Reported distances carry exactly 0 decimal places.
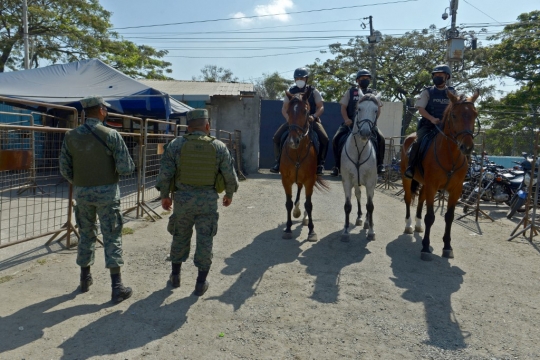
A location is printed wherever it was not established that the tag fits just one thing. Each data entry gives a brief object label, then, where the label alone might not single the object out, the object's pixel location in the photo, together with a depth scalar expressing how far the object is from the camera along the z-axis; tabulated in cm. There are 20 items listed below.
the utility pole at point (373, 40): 2839
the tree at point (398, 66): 3052
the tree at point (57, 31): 2406
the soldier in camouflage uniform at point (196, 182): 437
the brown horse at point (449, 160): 572
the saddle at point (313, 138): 739
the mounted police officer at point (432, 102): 689
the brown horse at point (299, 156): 664
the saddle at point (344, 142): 768
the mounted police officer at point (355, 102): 776
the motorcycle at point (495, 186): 1177
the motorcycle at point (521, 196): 968
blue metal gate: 2148
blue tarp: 1255
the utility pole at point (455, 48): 1856
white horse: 689
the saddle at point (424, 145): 678
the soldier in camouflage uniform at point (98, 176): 427
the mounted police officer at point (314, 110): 746
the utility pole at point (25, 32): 2107
